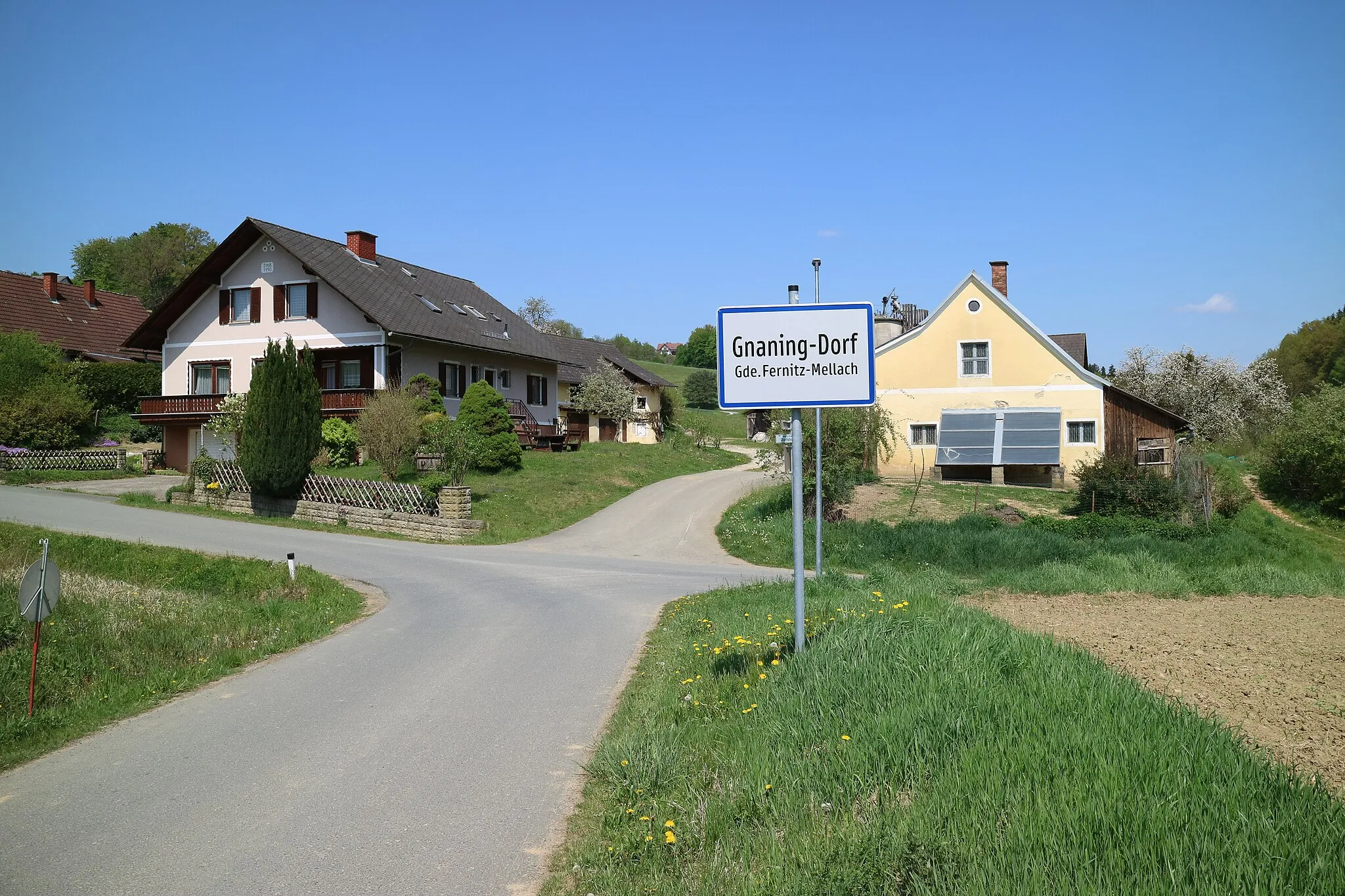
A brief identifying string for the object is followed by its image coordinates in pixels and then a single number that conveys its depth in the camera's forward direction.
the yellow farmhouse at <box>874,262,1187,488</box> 35.69
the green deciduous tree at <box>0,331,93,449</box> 36.00
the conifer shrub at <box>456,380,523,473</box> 32.88
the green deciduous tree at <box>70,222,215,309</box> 77.38
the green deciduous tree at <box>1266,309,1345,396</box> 82.12
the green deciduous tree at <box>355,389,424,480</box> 29.42
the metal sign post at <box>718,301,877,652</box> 7.03
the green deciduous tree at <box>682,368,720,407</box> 86.19
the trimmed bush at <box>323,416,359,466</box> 33.94
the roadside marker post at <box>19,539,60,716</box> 8.52
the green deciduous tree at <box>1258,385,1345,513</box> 31.98
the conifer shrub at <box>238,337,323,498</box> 26.03
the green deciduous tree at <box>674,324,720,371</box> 129.75
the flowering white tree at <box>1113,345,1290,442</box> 52.38
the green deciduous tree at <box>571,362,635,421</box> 50.09
